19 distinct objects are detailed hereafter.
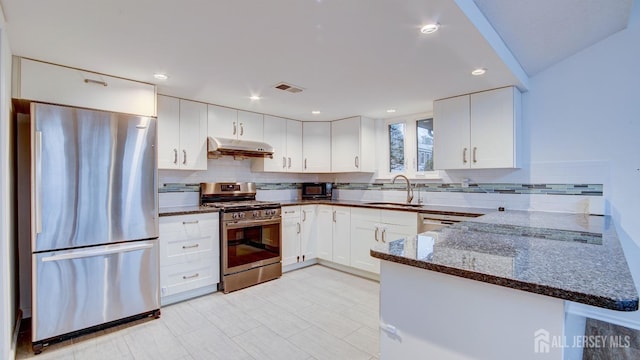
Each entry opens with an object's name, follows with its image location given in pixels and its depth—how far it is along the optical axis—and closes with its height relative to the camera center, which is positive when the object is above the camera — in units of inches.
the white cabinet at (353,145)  163.8 +17.7
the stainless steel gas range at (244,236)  127.6 -25.7
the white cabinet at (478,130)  112.7 +18.6
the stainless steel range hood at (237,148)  133.8 +13.6
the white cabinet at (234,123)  139.5 +26.1
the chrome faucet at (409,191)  154.1 -7.1
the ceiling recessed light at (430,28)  68.0 +33.5
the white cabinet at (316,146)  176.2 +18.3
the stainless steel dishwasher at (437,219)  113.7 -16.7
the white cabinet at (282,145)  160.2 +18.2
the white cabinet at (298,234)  152.3 -28.9
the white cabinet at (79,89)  85.4 +27.6
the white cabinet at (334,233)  154.5 -28.6
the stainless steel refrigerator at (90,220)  85.7 -12.4
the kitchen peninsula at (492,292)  35.0 -14.7
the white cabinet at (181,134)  124.0 +18.7
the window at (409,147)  154.9 +15.7
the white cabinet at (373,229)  131.5 -23.7
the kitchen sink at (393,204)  150.1 -13.8
